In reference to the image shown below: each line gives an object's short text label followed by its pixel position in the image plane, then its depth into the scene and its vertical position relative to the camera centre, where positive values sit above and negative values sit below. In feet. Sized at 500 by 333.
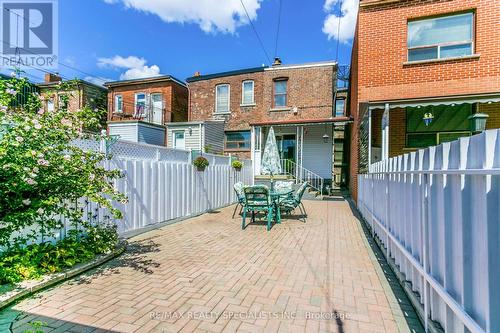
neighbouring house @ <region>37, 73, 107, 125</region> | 67.67 +19.62
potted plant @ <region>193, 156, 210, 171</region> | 27.17 +0.40
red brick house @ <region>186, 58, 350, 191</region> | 50.57 +12.72
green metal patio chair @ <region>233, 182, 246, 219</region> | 25.79 -2.31
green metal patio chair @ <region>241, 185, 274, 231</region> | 22.25 -2.77
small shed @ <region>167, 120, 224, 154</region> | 56.10 +6.94
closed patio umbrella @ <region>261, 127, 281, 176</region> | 35.06 +1.00
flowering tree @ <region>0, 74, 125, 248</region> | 11.09 -0.04
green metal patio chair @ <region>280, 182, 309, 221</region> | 25.07 -3.15
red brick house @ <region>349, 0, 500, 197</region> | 28.32 +11.53
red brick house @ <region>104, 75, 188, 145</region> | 65.05 +16.46
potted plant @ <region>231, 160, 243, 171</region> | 37.87 +0.44
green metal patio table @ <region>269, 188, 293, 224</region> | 23.27 -2.99
